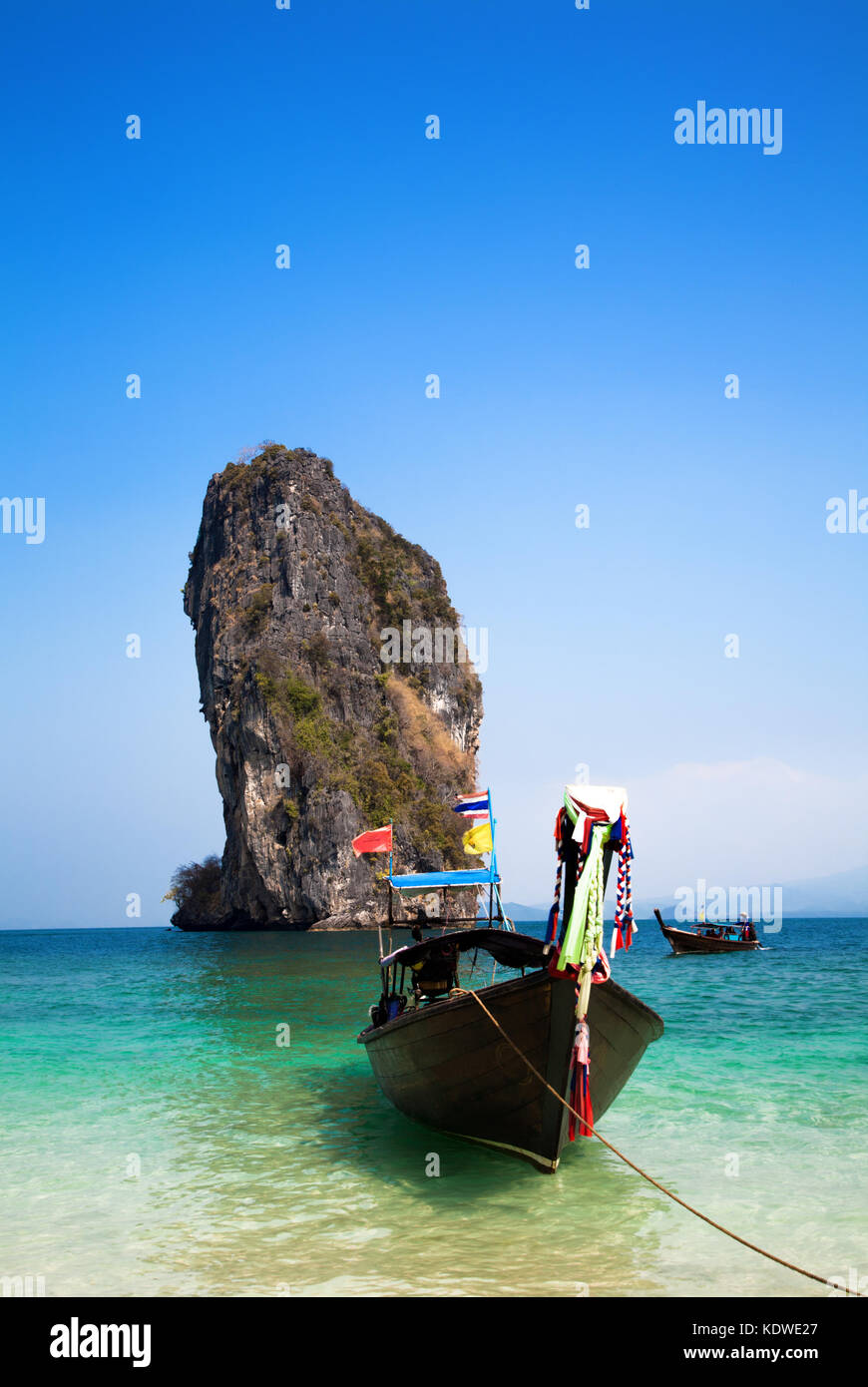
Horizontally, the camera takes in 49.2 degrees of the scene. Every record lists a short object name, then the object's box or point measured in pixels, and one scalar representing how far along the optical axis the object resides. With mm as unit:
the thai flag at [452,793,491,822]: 11875
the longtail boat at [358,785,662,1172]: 8031
